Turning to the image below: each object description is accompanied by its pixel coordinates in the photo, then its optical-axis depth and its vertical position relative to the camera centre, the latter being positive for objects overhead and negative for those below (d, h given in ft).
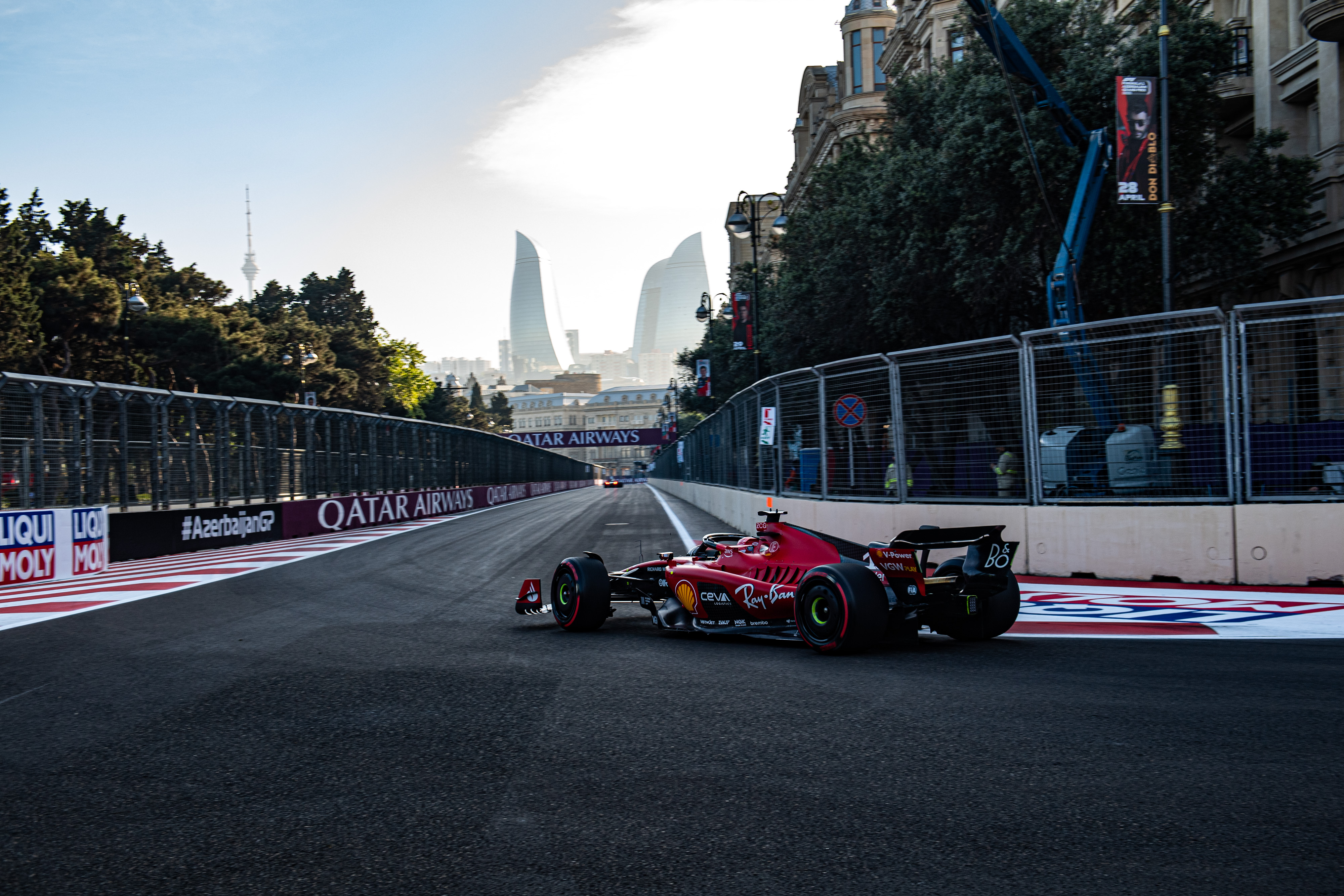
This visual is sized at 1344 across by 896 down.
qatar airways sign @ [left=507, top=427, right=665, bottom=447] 469.98 +15.74
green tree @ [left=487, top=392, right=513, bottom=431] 596.29 +36.53
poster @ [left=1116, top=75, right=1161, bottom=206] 56.18 +16.41
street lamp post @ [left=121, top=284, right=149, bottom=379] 94.89 +16.08
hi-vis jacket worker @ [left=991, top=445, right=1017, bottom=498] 38.06 -0.30
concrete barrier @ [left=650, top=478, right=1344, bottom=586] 31.91 -2.48
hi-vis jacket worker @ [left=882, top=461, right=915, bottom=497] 41.52 -0.54
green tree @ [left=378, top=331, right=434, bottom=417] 303.07 +31.04
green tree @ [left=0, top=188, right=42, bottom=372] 113.80 +19.12
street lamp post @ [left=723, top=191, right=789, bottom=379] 92.32 +21.11
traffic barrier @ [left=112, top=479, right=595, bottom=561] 53.83 -2.42
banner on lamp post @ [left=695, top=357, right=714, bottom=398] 169.89 +14.61
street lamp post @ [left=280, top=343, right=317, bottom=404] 128.36 +16.00
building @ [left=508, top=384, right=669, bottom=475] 455.22 +5.02
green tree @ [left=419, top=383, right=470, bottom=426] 329.52 +22.07
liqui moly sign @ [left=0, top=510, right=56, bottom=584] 43.04 -2.30
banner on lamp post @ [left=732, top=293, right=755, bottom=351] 118.52 +16.46
